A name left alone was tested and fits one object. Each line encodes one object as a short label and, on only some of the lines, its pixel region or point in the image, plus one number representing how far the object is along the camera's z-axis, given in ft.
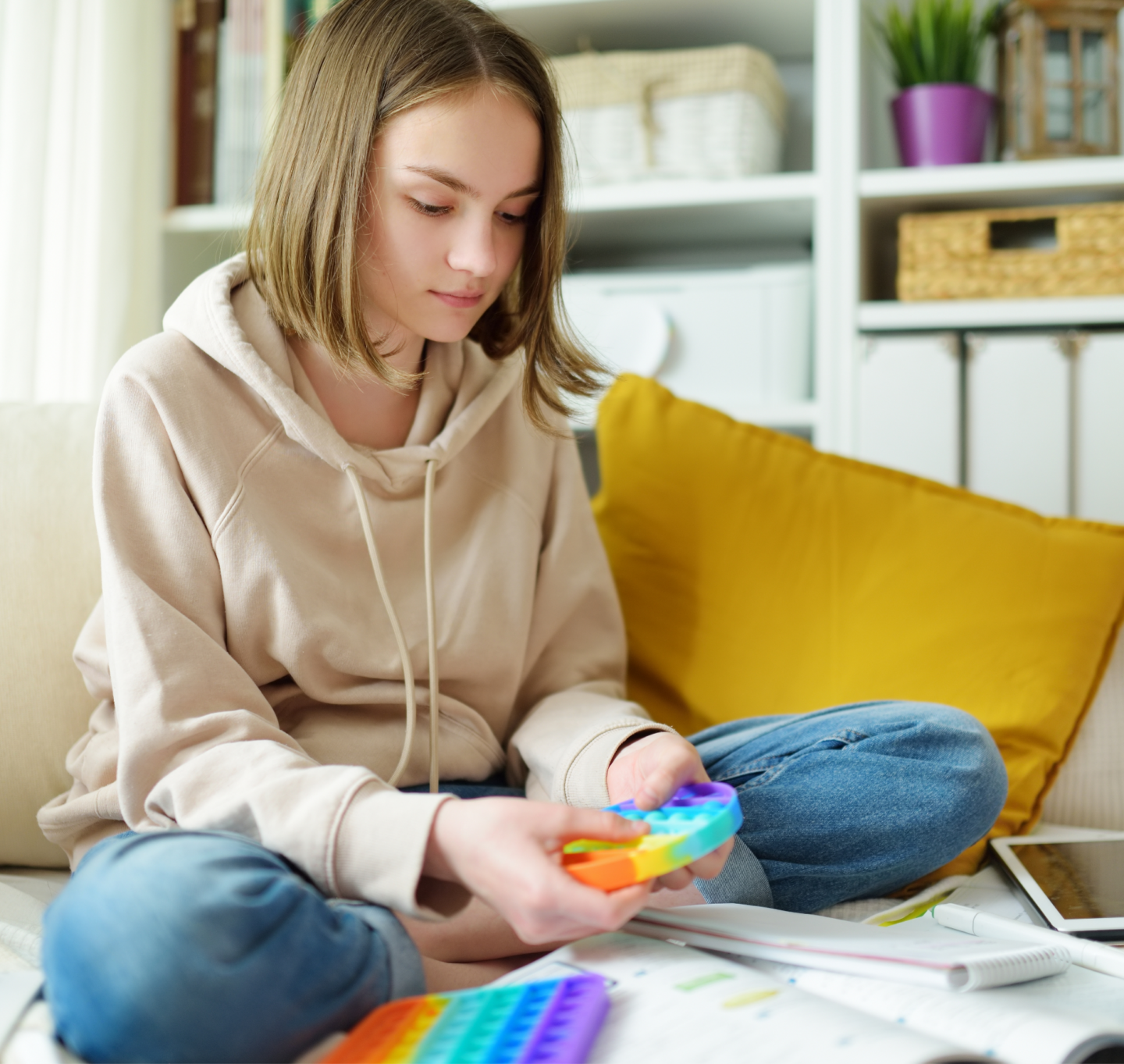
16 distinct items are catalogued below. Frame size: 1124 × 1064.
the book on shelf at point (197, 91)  5.02
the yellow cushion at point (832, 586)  3.26
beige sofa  2.85
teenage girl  2.09
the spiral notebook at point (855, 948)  1.87
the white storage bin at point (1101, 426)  4.27
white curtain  4.21
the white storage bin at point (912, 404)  4.42
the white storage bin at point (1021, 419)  4.33
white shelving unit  4.41
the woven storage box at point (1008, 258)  4.29
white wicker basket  4.51
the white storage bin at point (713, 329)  4.63
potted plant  4.47
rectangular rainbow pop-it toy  1.60
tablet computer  2.36
